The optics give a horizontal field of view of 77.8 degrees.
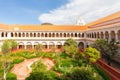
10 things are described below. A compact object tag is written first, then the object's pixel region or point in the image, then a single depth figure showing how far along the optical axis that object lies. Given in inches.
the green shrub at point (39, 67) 362.8
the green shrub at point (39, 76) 347.7
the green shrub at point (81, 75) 299.8
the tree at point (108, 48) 480.9
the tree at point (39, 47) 757.7
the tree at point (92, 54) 476.9
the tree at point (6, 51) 446.8
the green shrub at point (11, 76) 407.9
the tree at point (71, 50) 636.2
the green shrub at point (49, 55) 674.3
